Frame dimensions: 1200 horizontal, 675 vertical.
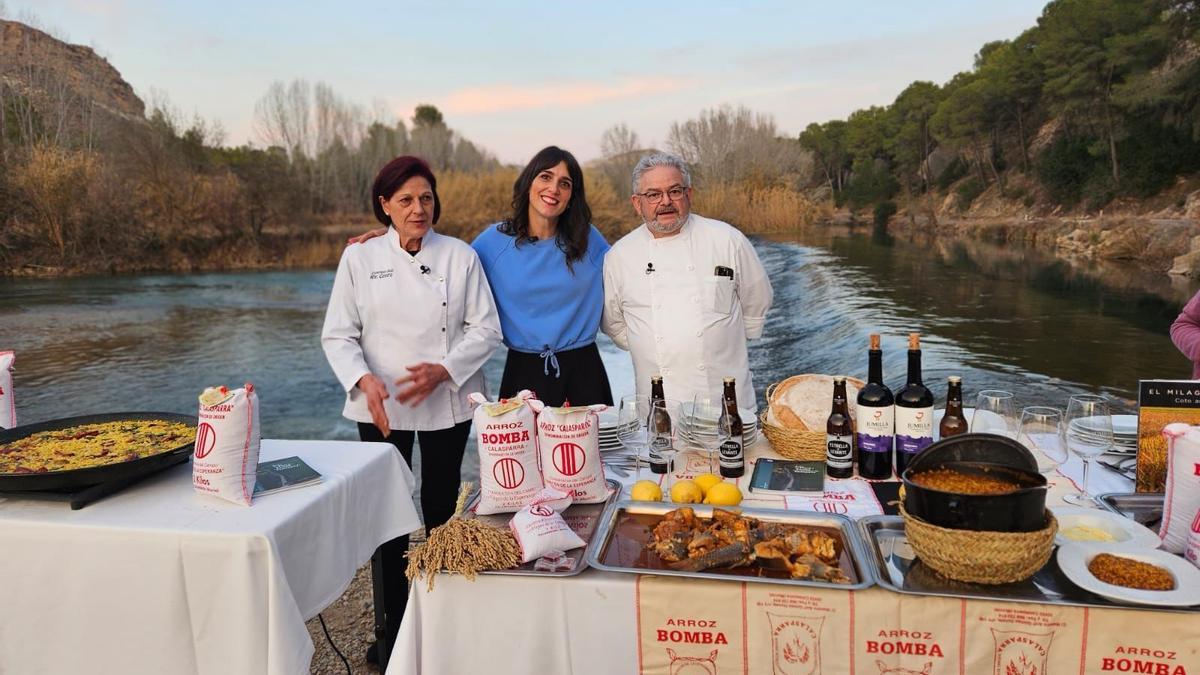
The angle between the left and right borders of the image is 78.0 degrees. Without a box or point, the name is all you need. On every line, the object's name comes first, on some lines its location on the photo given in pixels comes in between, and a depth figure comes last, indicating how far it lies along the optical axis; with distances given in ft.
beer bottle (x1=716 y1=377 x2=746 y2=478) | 7.30
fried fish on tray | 5.23
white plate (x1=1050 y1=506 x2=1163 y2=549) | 5.54
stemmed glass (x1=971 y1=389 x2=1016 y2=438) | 6.95
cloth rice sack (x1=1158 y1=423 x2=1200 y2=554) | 5.31
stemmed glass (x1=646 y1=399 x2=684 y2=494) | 7.13
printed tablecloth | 4.72
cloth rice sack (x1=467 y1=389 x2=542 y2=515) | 6.22
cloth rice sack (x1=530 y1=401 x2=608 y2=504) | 6.37
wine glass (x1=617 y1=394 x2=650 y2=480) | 7.84
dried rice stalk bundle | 5.41
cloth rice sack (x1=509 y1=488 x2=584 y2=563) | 5.53
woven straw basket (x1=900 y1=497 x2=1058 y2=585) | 4.71
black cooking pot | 4.74
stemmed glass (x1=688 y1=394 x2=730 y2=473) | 7.32
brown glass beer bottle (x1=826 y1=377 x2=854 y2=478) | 7.11
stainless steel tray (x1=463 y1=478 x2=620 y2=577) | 5.38
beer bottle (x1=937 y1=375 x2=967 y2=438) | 6.96
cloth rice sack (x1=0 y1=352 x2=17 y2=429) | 7.86
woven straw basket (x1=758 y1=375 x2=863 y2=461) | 7.70
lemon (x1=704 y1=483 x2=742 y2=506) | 6.49
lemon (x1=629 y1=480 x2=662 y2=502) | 6.57
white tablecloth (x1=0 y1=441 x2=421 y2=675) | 5.92
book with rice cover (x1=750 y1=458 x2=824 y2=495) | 6.89
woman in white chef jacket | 9.72
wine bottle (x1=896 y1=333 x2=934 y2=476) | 6.73
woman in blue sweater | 11.11
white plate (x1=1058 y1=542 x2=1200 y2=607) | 4.62
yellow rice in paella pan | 6.61
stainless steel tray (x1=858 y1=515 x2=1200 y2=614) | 4.76
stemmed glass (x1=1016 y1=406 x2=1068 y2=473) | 6.65
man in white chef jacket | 10.53
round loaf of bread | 7.96
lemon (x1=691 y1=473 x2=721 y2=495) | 6.93
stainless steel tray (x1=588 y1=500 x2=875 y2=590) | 5.11
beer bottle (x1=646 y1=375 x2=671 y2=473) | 7.13
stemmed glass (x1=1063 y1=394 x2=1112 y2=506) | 6.59
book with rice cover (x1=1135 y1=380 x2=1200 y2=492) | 6.71
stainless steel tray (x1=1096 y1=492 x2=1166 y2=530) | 6.27
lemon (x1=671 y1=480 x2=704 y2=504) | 6.55
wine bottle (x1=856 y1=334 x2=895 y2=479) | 6.85
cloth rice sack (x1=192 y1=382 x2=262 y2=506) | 6.22
